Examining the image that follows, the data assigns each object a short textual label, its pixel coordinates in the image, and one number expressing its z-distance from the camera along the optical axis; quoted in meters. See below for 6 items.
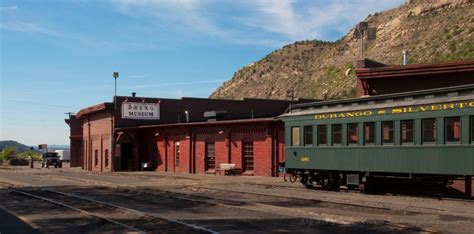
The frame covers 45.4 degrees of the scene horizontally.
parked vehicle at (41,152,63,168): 67.44
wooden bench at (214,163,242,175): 37.09
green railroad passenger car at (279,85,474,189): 17.92
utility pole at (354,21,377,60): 32.24
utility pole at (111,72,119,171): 49.66
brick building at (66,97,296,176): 35.72
